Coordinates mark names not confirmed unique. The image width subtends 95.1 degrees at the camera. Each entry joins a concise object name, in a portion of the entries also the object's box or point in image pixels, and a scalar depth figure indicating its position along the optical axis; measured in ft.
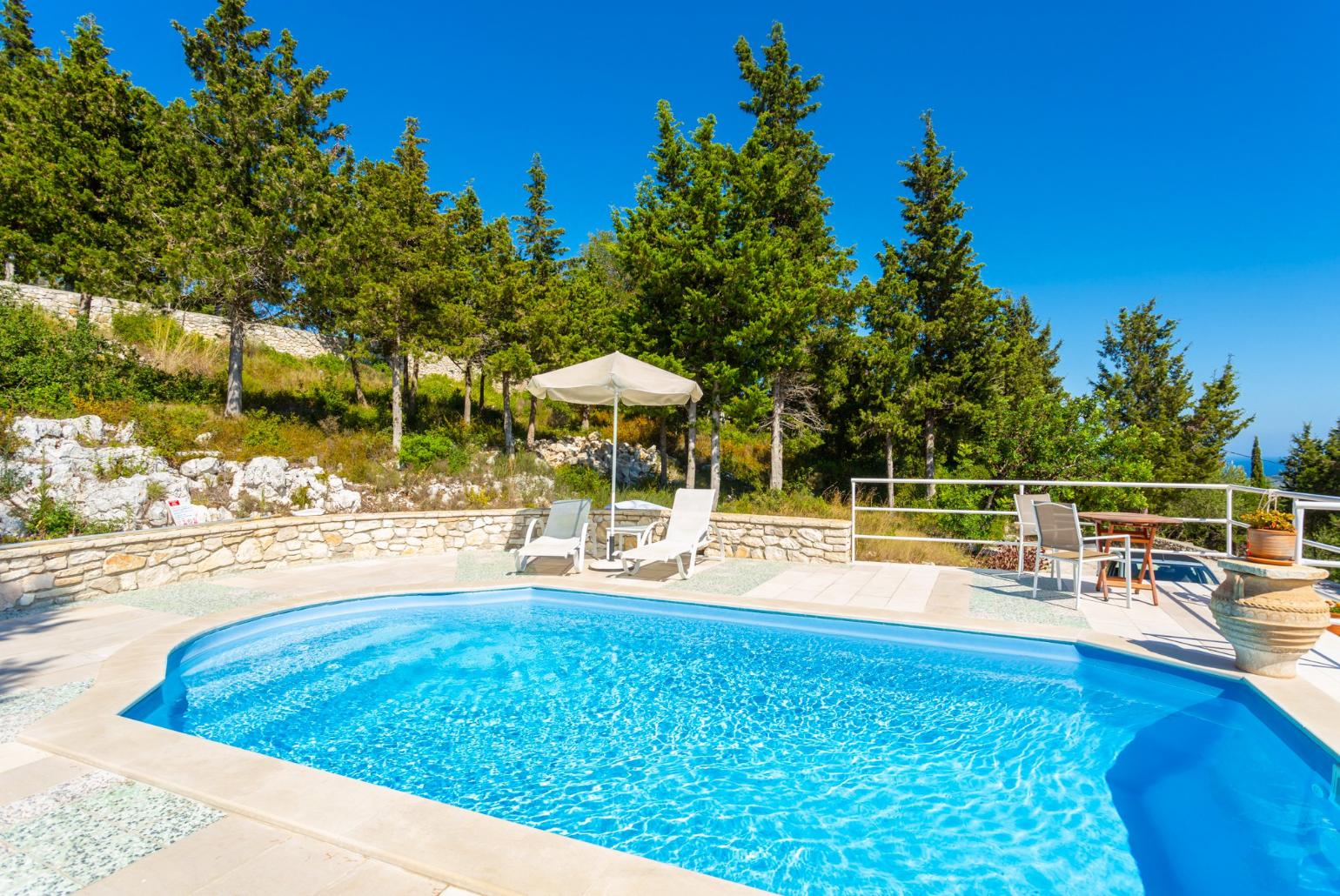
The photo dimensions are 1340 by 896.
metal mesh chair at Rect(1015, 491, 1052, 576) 23.72
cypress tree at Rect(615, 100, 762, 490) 44.16
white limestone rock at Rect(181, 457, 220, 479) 32.05
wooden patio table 20.38
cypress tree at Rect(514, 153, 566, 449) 52.44
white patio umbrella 26.84
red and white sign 26.81
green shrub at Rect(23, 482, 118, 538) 22.12
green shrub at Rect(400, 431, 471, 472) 40.98
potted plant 14.11
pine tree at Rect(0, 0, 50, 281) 42.75
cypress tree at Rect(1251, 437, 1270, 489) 100.25
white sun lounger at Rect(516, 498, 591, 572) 26.55
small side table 27.14
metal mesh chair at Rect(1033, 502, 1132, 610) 19.13
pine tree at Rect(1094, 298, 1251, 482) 89.10
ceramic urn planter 13.03
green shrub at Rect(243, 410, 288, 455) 36.57
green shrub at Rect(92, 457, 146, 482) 28.86
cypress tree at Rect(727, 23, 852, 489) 44.50
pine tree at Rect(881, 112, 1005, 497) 66.03
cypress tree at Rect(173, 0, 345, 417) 39.55
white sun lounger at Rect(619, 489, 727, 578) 25.98
